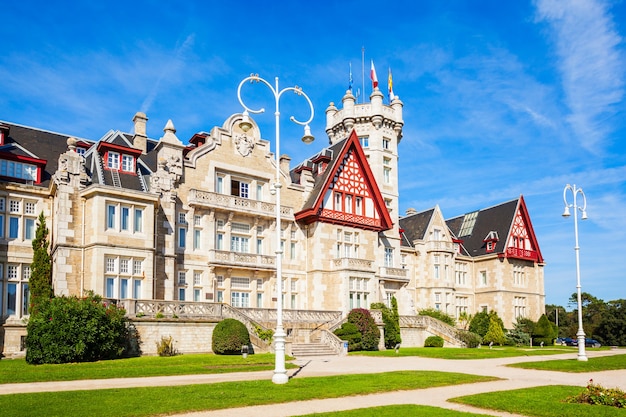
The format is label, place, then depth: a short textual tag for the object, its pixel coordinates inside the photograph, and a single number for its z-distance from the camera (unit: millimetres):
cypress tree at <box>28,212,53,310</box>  30266
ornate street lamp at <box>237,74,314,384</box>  17812
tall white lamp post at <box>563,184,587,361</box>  28719
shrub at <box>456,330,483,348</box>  43062
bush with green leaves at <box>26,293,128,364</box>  23938
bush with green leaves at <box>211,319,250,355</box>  28391
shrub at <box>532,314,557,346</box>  55531
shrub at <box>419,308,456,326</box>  49938
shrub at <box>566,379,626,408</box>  14344
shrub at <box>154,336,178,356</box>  27869
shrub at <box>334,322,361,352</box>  35250
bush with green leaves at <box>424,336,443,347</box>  42781
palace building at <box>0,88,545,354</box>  31016
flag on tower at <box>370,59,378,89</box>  53622
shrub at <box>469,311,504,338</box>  52525
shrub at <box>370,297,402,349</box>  40344
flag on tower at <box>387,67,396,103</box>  54812
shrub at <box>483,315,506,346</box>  50875
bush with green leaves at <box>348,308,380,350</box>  36281
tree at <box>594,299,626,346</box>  70688
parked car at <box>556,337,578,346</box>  63194
